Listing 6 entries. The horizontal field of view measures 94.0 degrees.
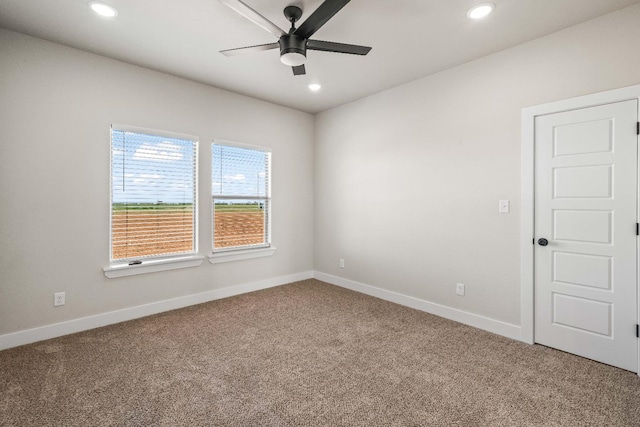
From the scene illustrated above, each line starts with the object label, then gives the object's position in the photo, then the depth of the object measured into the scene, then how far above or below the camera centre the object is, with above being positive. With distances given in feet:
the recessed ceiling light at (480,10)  7.54 +5.22
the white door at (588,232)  7.66 -0.52
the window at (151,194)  10.72 +0.60
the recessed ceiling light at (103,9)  7.54 +5.20
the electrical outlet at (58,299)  9.50 -2.85
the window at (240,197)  13.28 +0.65
